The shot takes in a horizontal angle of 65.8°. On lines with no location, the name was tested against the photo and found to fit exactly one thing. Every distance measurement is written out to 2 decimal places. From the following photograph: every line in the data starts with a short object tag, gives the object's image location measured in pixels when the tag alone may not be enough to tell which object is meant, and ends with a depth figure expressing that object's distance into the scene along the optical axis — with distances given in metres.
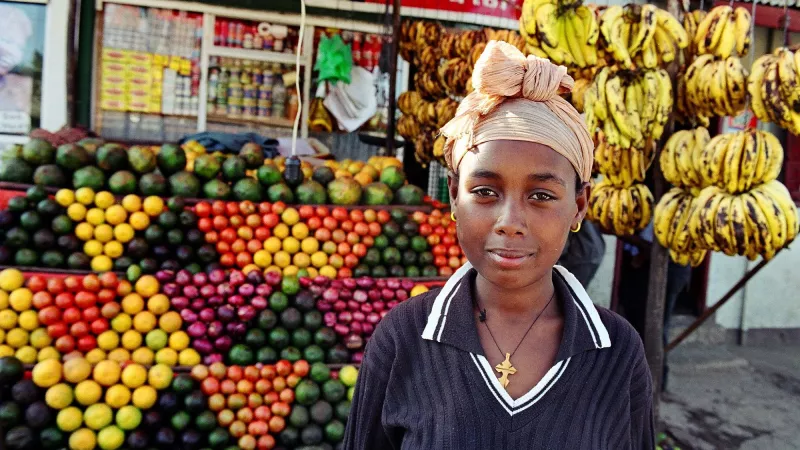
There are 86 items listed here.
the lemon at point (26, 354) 3.17
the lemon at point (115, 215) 3.51
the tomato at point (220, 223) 3.68
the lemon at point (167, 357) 3.29
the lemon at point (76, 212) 3.49
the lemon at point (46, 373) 3.03
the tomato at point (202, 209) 3.66
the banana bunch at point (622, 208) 3.36
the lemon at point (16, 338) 3.18
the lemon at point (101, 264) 3.47
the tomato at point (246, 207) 3.77
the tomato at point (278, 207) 3.83
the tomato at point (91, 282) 3.30
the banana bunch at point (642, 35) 2.99
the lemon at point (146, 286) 3.39
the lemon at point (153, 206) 3.59
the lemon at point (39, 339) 3.21
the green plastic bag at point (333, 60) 6.47
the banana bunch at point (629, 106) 2.96
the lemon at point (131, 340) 3.31
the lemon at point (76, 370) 3.07
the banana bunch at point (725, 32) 3.07
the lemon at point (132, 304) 3.34
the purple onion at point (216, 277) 3.49
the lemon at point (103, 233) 3.48
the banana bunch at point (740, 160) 2.90
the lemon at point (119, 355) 3.24
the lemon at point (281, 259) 3.73
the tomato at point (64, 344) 3.20
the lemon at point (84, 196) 3.52
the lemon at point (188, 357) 3.31
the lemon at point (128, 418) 3.08
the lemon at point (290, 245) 3.77
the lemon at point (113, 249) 3.50
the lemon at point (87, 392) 3.05
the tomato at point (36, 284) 3.29
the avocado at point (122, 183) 3.64
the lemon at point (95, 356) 3.21
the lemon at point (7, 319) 3.18
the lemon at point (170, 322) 3.35
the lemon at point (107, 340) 3.25
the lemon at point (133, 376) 3.15
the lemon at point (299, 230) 3.81
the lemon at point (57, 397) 3.01
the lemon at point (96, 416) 3.05
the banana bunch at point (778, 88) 2.81
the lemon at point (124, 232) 3.51
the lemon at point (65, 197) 3.51
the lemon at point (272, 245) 3.73
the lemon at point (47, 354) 3.18
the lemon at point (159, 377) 3.19
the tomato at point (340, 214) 3.95
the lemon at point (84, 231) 3.48
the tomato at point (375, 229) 3.93
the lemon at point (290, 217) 3.81
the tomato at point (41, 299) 3.23
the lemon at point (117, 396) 3.08
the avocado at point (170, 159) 3.85
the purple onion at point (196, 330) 3.36
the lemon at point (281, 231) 3.78
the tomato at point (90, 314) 3.28
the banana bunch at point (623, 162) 3.26
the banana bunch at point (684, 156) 3.07
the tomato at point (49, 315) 3.21
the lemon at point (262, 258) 3.68
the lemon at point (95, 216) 3.50
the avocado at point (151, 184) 3.68
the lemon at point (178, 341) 3.34
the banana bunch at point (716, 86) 2.92
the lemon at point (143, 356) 3.28
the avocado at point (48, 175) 3.58
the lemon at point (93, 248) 3.48
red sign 6.78
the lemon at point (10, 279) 3.25
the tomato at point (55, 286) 3.29
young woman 1.21
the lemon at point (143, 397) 3.12
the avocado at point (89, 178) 3.61
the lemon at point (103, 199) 3.54
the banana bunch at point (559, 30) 3.17
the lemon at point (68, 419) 3.01
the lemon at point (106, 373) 3.12
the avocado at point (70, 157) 3.65
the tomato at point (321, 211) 3.94
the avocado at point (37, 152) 3.66
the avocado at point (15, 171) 3.64
